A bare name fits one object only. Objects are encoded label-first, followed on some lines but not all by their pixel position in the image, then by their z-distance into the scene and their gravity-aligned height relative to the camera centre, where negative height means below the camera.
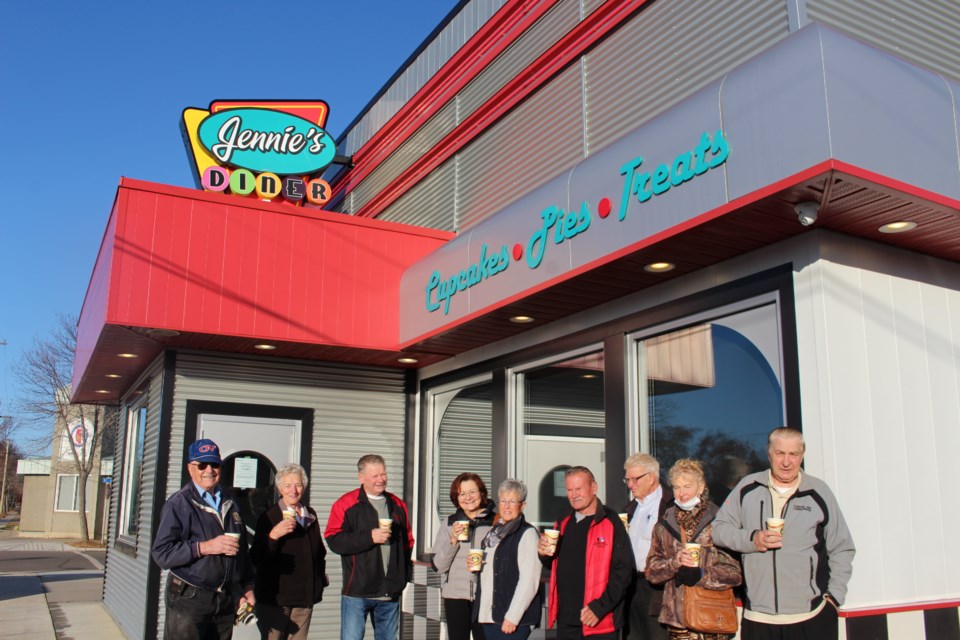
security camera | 4.96 +1.55
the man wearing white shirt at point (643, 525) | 5.45 -0.27
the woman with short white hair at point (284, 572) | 6.09 -0.64
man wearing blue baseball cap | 5.09 -0.42
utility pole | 63.22 -0.85
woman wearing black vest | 5.34 -0.60
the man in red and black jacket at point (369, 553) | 6.27 -0.52
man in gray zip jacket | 4.47 -0.35
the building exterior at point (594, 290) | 5.03 +1.56
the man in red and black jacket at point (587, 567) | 5.04 -0.50
